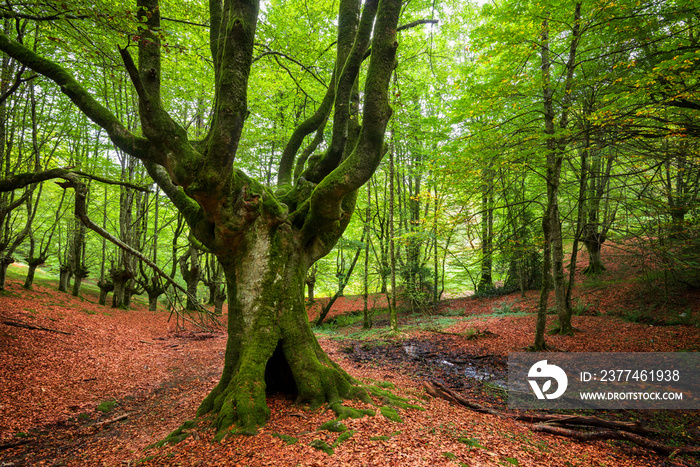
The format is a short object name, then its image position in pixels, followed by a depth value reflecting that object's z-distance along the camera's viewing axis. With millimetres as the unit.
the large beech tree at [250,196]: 3463
